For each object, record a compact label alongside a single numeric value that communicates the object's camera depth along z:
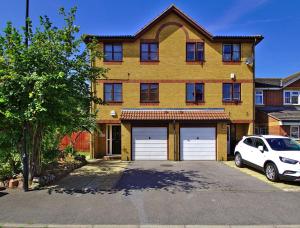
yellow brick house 14.93
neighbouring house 15.00
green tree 6.84
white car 8.20
